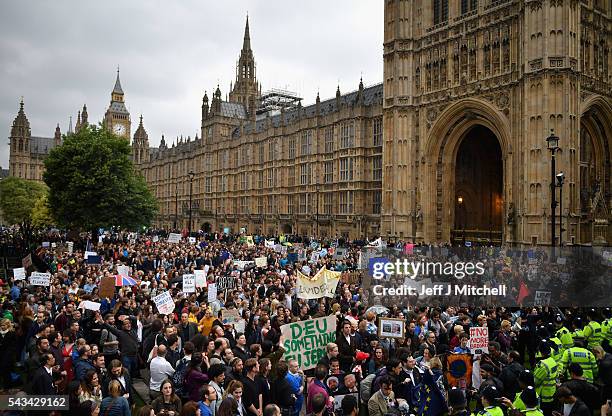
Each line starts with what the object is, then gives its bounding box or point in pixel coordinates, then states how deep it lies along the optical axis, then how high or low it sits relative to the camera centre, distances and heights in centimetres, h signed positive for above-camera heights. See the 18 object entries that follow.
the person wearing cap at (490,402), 626 -232
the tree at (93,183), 3872 +322
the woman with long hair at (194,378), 768 -245
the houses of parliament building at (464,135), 3059 +755
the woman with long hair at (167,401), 659 -246
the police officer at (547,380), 800 -253
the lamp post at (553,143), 1980 +347
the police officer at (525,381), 697 -227
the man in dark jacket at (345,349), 946 -243
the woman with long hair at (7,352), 966 -262
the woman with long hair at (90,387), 697 -238
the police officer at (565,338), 962 -220
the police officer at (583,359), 842 -229
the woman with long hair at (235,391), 677 -233
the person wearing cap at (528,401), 645 -231
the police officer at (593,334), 1006 -221
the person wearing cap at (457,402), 661 -239
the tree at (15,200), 10200 +456
